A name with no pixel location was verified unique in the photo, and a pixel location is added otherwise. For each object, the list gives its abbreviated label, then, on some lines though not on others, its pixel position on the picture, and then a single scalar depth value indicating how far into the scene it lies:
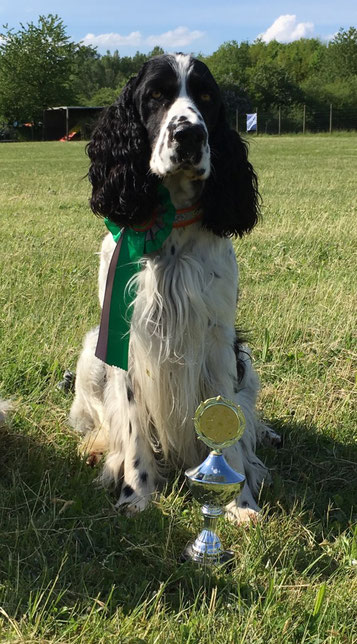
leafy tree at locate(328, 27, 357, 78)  75.69
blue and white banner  44.72
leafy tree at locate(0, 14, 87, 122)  64.06
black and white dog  2.91
